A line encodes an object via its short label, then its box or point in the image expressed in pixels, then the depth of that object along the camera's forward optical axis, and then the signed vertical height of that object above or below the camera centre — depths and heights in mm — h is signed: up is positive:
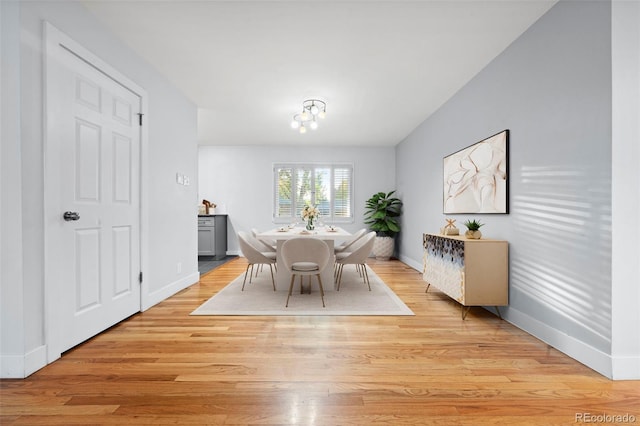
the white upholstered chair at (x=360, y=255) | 4008 -576
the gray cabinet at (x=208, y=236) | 6715 -568
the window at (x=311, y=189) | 7469 +496
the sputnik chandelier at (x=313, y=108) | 4223 +1482
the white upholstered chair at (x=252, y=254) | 3875 -551
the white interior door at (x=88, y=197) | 2125 +89
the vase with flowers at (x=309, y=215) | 4542 -73
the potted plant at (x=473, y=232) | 3034 -207
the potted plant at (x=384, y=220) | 6820 -219
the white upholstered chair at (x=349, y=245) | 4179 -502
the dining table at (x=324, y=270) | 3791 -690
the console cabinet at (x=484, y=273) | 2881 -571
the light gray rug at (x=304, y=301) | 3168 -1023
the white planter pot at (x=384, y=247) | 6809 -795
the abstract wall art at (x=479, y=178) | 2971 +365
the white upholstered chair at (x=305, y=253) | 3293 -457
